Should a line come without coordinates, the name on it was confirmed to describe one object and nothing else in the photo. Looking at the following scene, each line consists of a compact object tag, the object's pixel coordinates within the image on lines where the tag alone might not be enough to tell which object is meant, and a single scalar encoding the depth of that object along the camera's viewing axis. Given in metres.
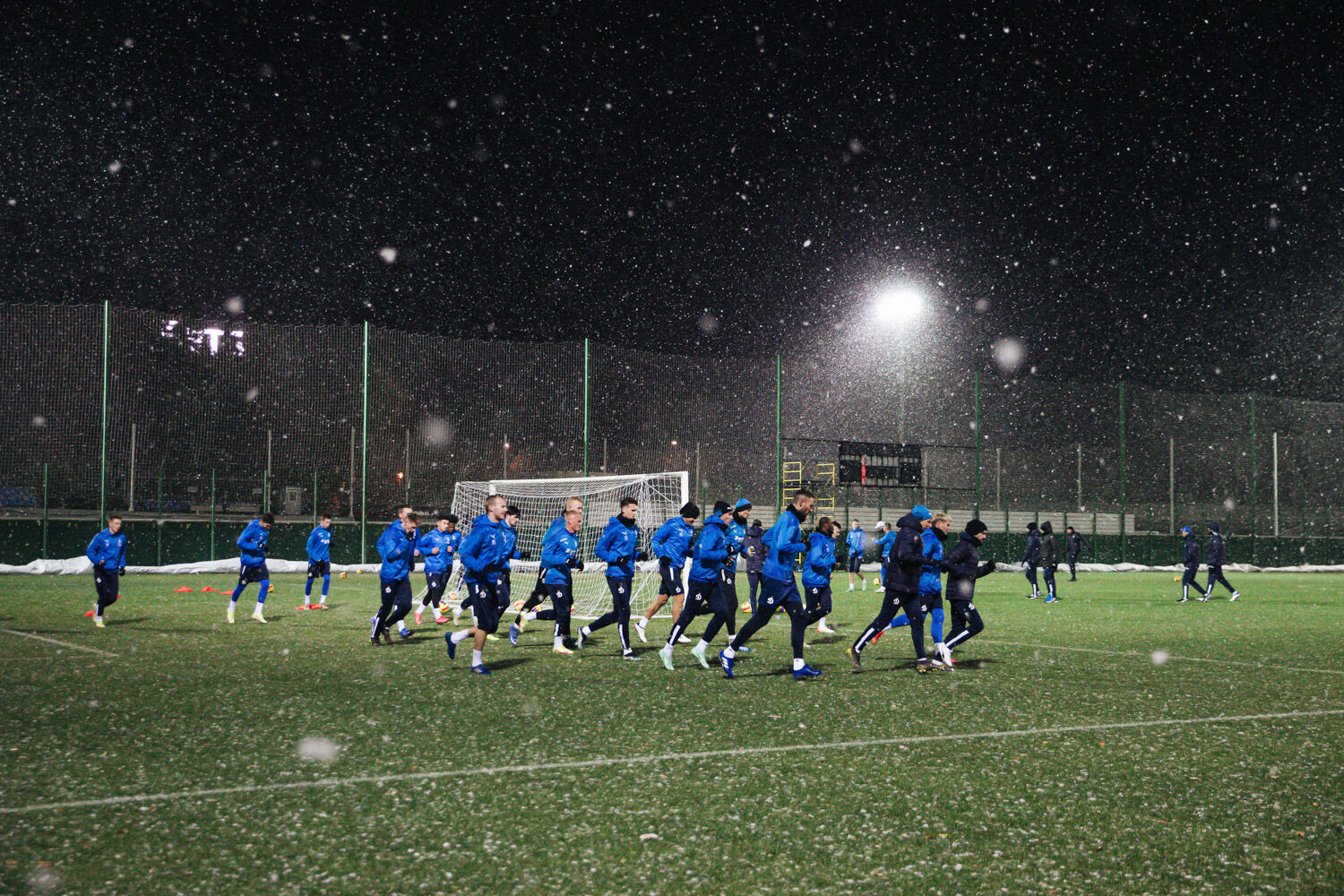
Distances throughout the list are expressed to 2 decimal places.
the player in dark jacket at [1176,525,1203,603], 23.86
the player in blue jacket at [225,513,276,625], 15.70
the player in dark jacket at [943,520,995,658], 11.14
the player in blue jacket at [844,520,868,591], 28.48
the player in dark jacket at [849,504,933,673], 10.73
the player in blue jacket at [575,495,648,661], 11.89
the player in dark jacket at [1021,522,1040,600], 25.23
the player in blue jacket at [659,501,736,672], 10.80
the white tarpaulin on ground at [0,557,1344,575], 27.34
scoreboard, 37.50
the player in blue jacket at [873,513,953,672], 11.09
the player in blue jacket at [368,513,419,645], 13.16
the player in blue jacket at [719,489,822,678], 9.81
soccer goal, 22.36
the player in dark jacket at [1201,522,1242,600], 24.08
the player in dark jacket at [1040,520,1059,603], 24.23
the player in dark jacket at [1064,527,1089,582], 31.33
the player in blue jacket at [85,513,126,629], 14.53
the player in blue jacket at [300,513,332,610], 18.94
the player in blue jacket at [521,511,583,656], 12.06
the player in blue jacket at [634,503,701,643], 12.23
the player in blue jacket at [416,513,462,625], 15.73
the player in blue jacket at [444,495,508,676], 10.55
